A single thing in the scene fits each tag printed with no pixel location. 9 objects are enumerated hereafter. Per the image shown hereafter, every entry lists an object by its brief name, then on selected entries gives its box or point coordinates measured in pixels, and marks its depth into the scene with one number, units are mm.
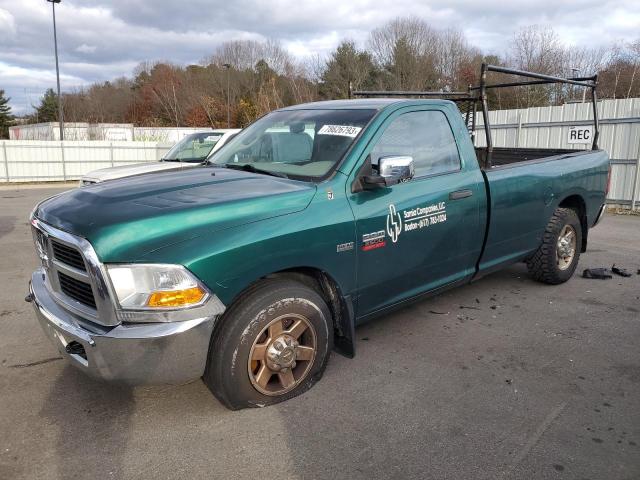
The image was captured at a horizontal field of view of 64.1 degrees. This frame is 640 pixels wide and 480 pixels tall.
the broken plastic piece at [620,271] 6029
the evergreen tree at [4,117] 57359
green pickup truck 2572
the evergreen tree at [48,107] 64188
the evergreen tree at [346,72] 35719
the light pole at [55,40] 25000
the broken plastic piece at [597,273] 5906
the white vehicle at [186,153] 8609
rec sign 11695
